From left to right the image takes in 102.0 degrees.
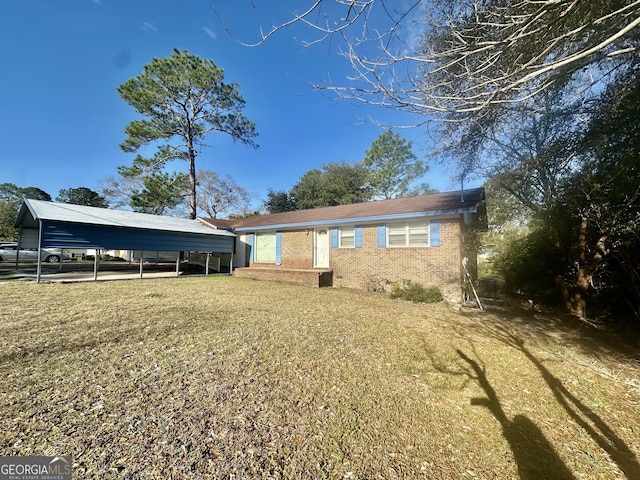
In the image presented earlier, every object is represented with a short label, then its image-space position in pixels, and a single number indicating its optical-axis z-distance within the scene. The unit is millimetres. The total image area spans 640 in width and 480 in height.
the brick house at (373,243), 8445
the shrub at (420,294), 7980
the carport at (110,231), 9588
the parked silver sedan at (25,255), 18266
